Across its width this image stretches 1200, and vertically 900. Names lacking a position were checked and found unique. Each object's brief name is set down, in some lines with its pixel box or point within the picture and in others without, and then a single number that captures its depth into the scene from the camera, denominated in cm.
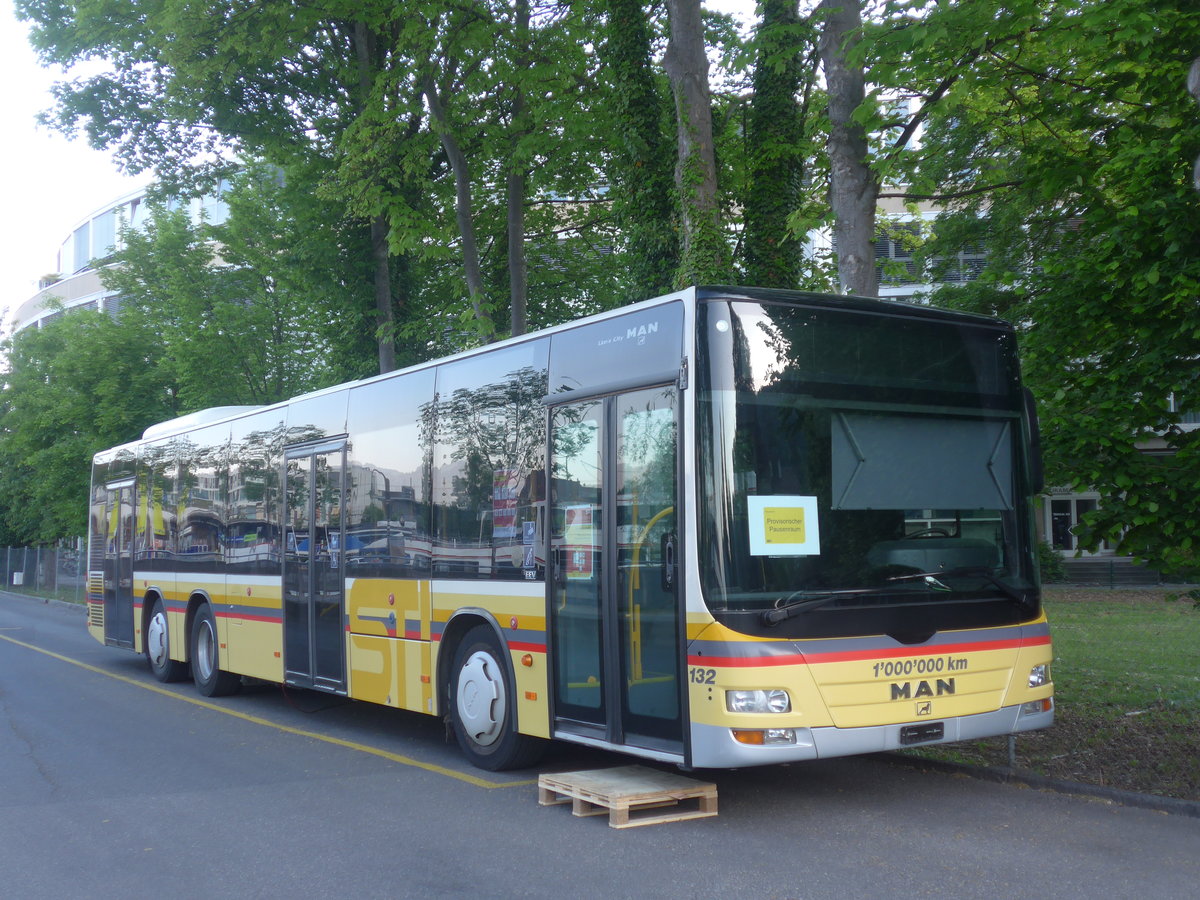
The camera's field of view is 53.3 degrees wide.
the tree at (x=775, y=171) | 1725
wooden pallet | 736
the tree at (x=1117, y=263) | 806
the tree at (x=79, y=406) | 3306
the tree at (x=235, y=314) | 2884
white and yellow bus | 697
